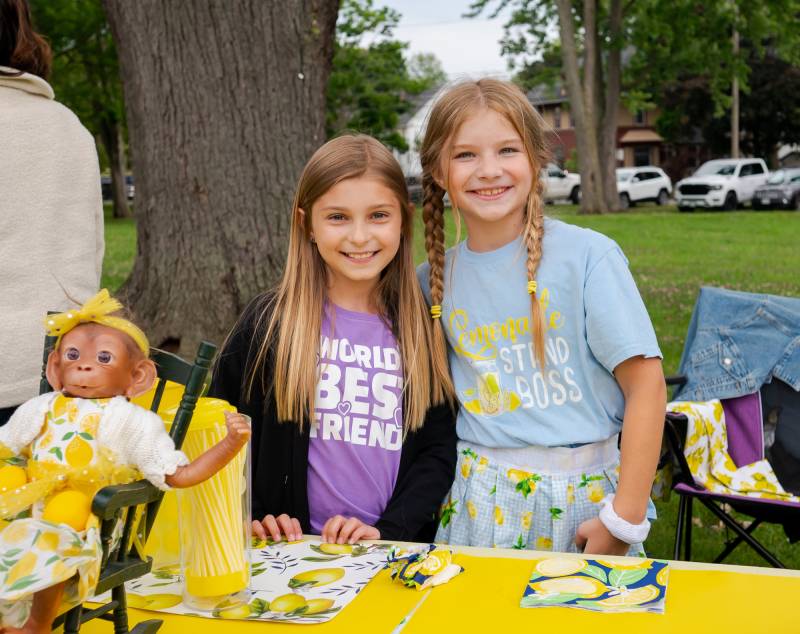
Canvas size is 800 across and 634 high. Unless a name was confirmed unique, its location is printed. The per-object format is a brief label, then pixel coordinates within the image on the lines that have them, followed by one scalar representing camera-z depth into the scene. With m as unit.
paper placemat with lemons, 1.61
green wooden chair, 1.35
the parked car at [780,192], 26.33
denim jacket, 3.57
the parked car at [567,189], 32.84
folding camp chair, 3.40
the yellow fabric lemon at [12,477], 1.37
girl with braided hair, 2.20
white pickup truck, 27.38
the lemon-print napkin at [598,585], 1.57
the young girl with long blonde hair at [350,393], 2.27
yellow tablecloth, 1.49
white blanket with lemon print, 3.42
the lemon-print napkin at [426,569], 1.67
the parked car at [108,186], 50.09
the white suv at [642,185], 31.45
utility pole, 34.78
